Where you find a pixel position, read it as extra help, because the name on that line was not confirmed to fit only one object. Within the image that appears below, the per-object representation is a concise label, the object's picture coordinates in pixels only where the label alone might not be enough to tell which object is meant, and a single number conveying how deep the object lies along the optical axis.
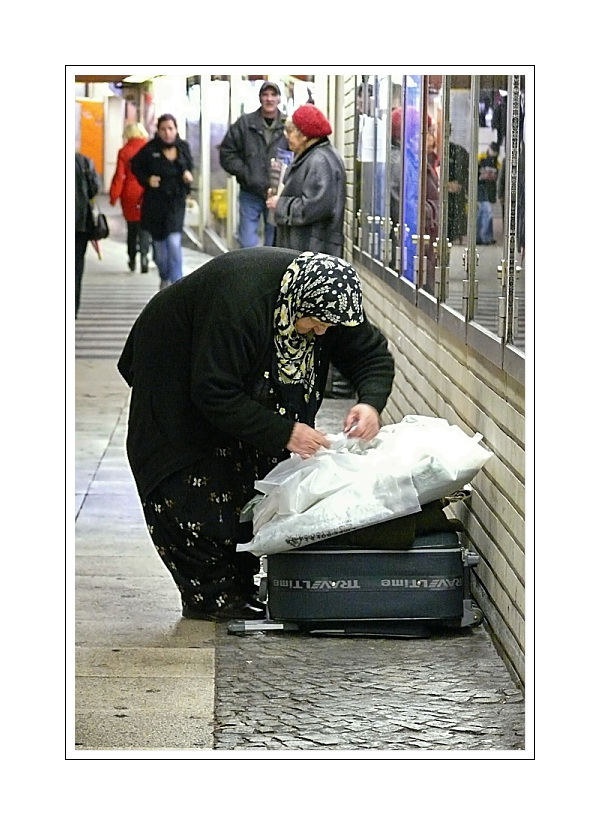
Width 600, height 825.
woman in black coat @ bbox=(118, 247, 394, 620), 7.38
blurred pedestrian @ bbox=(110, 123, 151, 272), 16.91
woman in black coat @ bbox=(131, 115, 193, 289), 16.97
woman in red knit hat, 13.44
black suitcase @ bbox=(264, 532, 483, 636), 7.39
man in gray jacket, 14.47
